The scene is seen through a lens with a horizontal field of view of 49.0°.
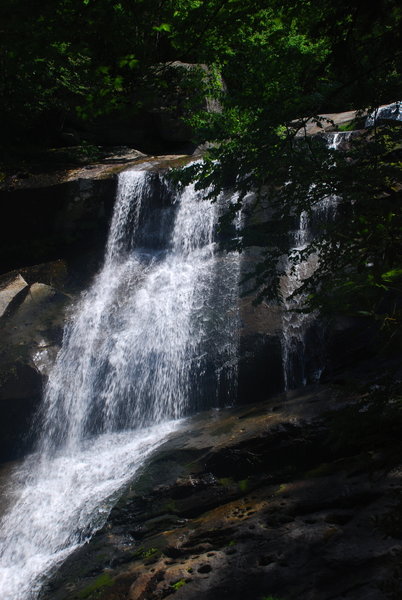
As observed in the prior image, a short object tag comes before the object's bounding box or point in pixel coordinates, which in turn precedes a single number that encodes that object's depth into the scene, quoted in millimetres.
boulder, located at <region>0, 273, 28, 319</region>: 11617
